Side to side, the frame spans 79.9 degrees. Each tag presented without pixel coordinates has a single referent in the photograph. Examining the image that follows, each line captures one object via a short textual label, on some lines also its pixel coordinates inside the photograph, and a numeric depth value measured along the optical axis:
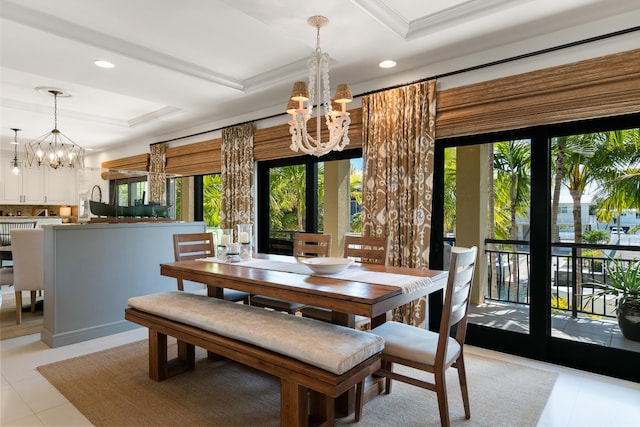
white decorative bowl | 2.42
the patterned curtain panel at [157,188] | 4.56
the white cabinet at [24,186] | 7.80
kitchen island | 3.42
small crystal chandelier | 6.97
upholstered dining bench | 1.77
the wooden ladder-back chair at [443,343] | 1.95
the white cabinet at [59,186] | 8.41
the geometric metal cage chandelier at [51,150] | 5.67
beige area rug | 2.19
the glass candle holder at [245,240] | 3.06
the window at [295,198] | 4.74
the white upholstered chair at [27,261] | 3.95
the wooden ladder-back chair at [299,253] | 3.07
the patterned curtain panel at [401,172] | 3.49
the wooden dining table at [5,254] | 4.53
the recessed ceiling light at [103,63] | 3.47
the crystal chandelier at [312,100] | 2.67
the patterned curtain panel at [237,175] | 5.21
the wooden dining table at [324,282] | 1.89
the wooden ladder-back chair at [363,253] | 2.81
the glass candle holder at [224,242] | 3.04
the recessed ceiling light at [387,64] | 3.47
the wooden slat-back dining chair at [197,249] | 3.28
